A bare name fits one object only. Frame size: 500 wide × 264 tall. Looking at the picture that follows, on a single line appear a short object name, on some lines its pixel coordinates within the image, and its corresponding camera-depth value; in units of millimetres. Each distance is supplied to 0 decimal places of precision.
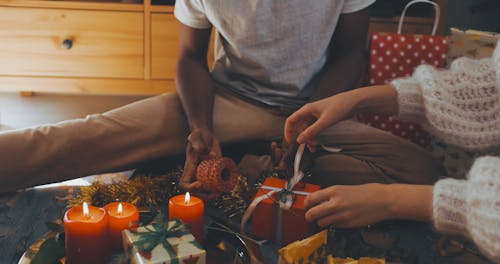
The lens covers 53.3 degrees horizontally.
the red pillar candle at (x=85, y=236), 722
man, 1118
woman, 651
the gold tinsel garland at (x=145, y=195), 1006
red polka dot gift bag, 1411
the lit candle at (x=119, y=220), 771
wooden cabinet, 1849
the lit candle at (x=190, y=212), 808
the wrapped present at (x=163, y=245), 642
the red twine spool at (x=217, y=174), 931
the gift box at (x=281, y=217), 881
